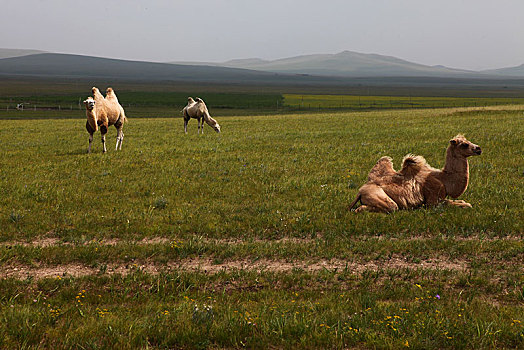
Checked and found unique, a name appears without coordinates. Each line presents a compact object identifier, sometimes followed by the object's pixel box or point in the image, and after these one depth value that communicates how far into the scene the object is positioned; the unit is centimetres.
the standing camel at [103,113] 2041
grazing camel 3359
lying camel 1080
